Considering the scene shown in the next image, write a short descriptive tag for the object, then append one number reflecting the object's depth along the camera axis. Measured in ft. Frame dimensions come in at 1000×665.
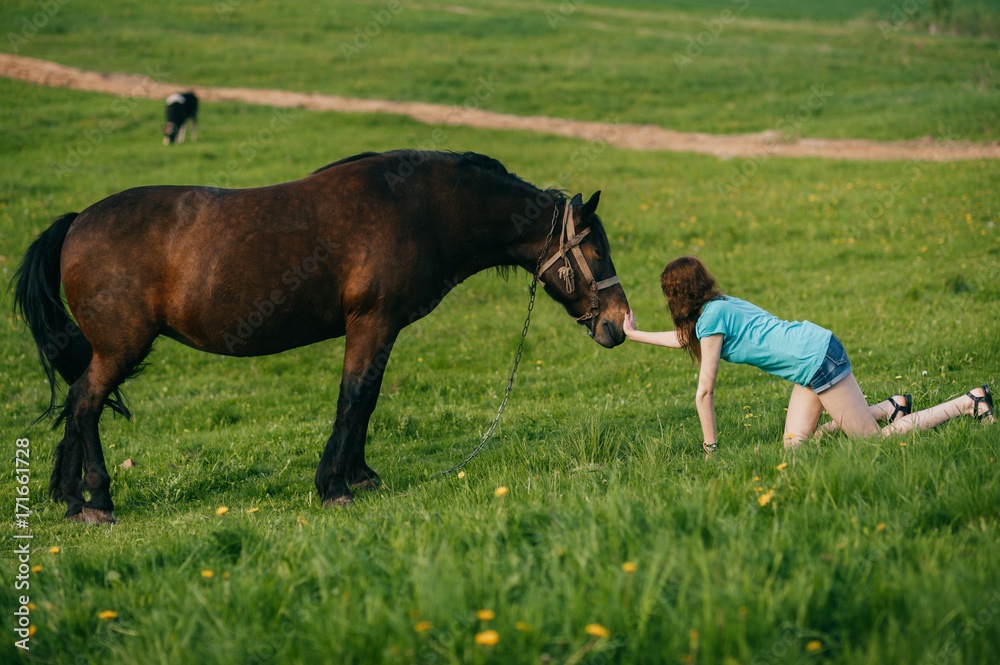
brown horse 18.53
